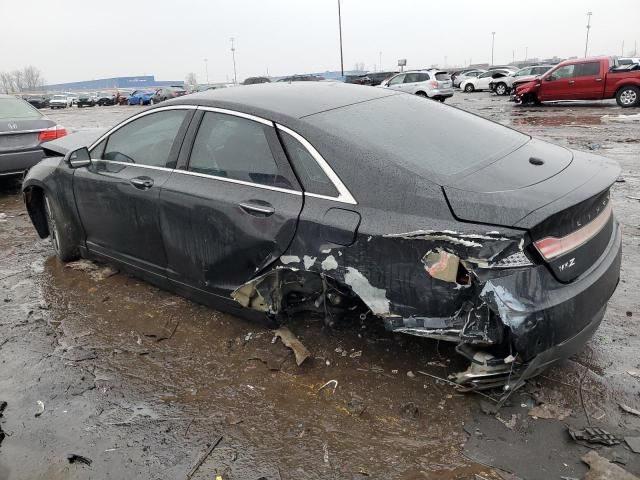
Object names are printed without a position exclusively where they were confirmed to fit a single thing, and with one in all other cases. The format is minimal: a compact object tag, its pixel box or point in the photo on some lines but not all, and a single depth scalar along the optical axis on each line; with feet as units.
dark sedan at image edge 23.73
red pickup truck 57.11
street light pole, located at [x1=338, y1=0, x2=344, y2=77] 174.77
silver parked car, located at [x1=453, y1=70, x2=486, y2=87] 133.82
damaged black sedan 7.61
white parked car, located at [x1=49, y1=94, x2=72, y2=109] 157.48
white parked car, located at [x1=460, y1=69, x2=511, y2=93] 108.17
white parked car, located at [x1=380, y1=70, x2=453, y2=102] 80.59
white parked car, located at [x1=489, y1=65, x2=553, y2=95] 96.37
